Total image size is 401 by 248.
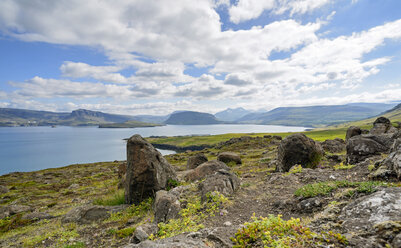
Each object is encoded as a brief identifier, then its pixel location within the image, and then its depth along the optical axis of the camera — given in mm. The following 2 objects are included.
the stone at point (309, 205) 8193
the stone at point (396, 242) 3860
